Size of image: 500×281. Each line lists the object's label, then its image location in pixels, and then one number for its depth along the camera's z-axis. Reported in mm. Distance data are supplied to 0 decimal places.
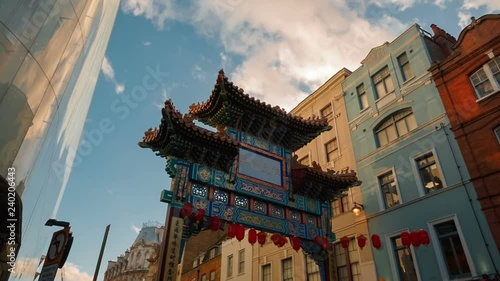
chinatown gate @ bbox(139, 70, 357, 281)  10383
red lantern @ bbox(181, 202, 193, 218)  10102
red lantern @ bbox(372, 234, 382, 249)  12730
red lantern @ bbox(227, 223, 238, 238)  10523
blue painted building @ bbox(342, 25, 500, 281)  12961
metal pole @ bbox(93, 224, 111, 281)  14928
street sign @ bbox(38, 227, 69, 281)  6748
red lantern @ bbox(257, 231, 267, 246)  11270
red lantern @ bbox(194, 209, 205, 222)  10242
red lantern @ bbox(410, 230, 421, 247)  11514
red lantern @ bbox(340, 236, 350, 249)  12387
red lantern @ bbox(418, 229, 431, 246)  11508
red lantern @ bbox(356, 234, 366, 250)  12305
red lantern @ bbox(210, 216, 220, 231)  10545
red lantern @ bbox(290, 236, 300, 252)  11918
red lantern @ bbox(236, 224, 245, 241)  10523
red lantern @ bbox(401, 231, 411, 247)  11523
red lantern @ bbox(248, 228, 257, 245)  10859
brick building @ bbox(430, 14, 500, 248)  12766
